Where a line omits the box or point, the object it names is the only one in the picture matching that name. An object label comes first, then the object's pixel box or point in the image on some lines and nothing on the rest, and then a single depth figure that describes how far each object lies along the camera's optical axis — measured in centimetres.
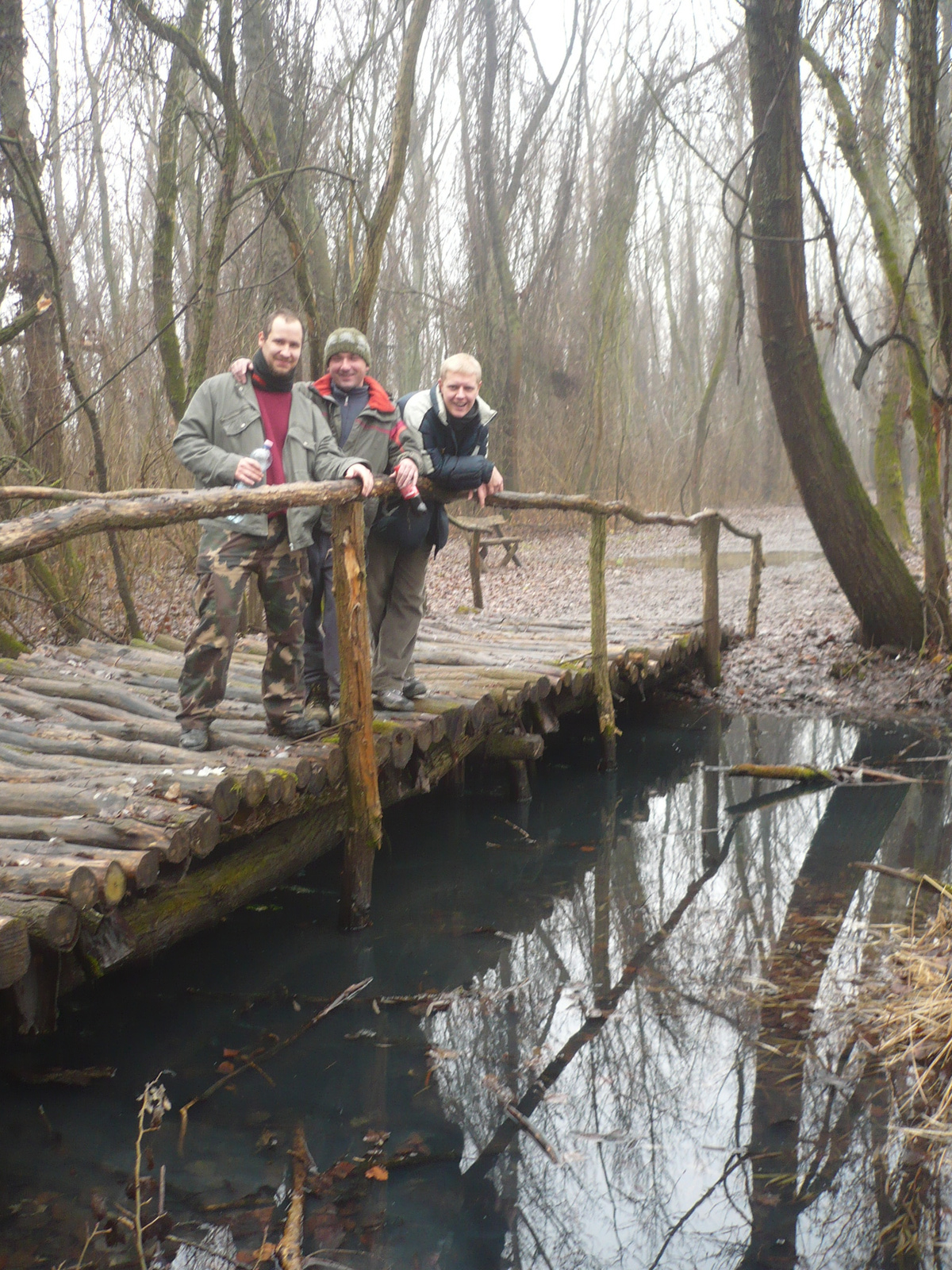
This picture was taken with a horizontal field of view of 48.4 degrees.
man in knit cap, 507
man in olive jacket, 468
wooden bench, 1118
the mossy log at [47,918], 338
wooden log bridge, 372
